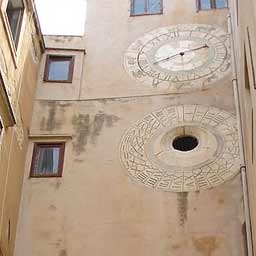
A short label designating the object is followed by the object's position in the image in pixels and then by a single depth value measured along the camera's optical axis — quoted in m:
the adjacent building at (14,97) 10.31
